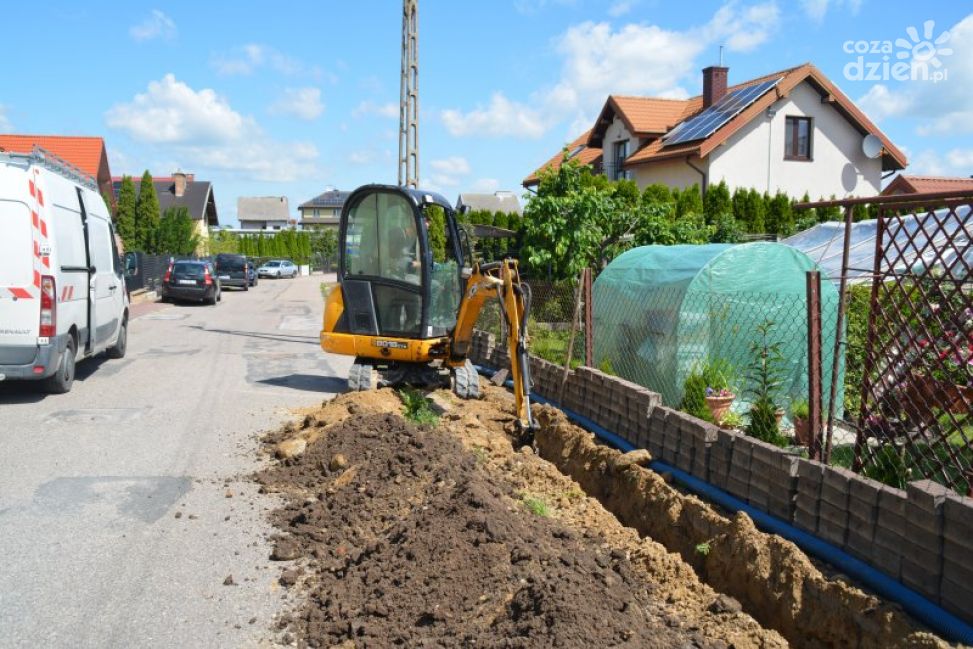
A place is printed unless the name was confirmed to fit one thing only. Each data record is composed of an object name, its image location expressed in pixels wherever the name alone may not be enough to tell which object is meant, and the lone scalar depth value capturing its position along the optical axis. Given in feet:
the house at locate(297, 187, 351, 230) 505.25
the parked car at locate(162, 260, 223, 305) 97.04
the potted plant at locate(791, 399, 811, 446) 24.35
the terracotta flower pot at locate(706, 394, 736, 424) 27.02
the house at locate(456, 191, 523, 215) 264.72
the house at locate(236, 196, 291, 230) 461.78
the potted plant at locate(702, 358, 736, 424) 27.04
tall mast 68.64
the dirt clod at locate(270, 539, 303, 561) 18.58
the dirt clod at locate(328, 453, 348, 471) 24.41
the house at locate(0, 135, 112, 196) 129.29
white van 33.47
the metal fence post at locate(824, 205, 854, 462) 18.06
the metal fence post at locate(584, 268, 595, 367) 32.53
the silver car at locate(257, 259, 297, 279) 202.59
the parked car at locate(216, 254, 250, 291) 137.18
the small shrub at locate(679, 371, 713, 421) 26.73
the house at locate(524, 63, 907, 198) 99.76
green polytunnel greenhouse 30.53
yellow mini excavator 36.58
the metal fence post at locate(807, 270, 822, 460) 19.04
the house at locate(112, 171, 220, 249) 257.14
